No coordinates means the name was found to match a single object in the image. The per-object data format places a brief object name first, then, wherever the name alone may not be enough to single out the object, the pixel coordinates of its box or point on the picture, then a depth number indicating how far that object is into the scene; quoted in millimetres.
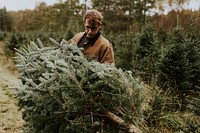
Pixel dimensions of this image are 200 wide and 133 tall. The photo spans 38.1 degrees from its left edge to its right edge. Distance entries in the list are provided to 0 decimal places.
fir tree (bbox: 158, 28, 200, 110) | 7727
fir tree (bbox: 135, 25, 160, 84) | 9663
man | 3844
